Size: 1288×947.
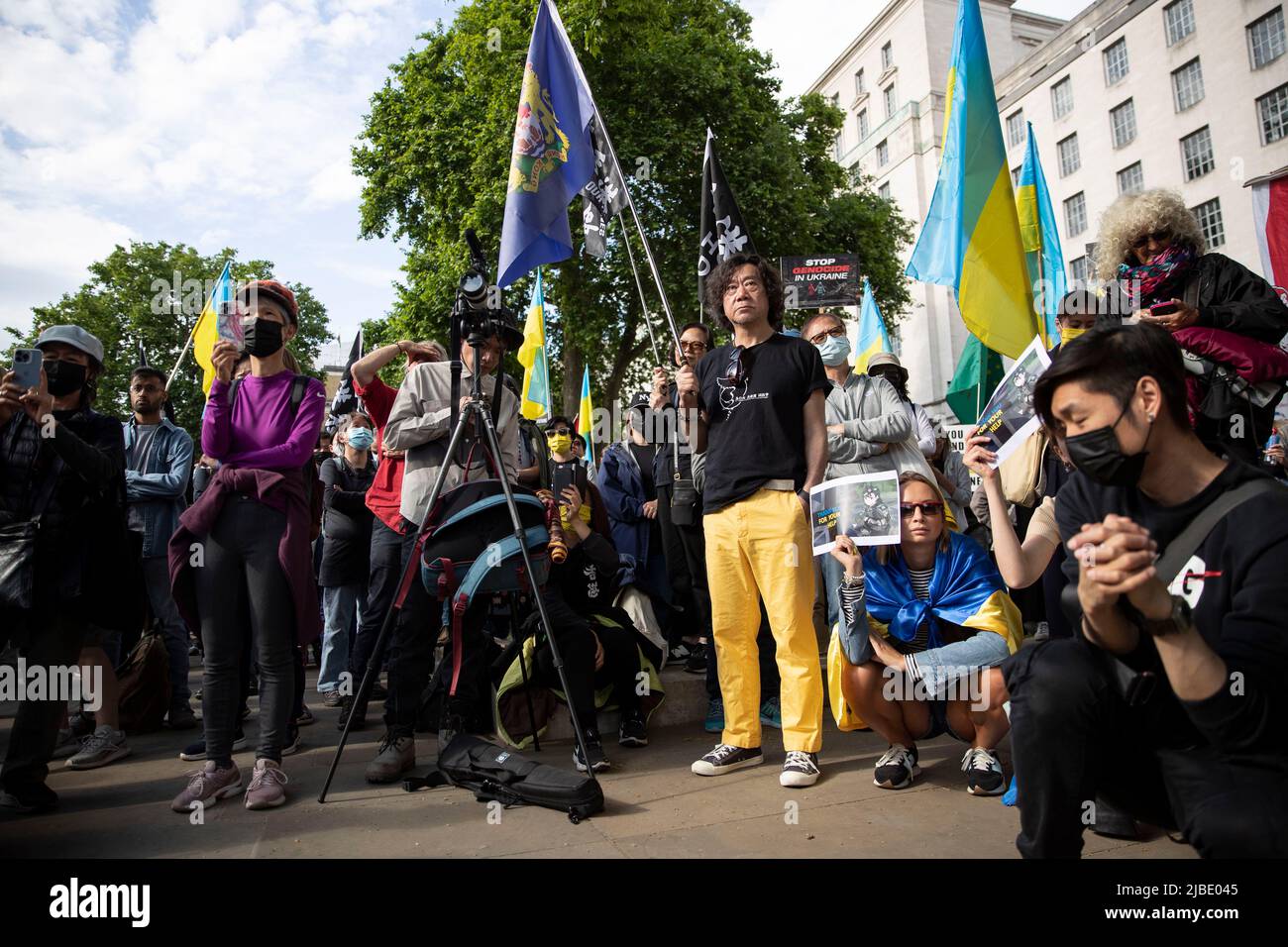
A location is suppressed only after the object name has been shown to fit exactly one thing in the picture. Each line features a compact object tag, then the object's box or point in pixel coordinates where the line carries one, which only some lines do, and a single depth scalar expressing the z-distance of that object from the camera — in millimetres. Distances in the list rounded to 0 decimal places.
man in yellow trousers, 3691
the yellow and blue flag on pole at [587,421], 13852
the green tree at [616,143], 16828
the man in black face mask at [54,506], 3432
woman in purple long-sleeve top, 3510
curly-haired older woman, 3008
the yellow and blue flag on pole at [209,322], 7512
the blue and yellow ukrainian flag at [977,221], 4207
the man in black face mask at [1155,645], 1574
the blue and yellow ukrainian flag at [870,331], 9031
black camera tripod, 3484
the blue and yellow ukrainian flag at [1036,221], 6633
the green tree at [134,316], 32375
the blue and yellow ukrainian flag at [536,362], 11188
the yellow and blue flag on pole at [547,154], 4496
